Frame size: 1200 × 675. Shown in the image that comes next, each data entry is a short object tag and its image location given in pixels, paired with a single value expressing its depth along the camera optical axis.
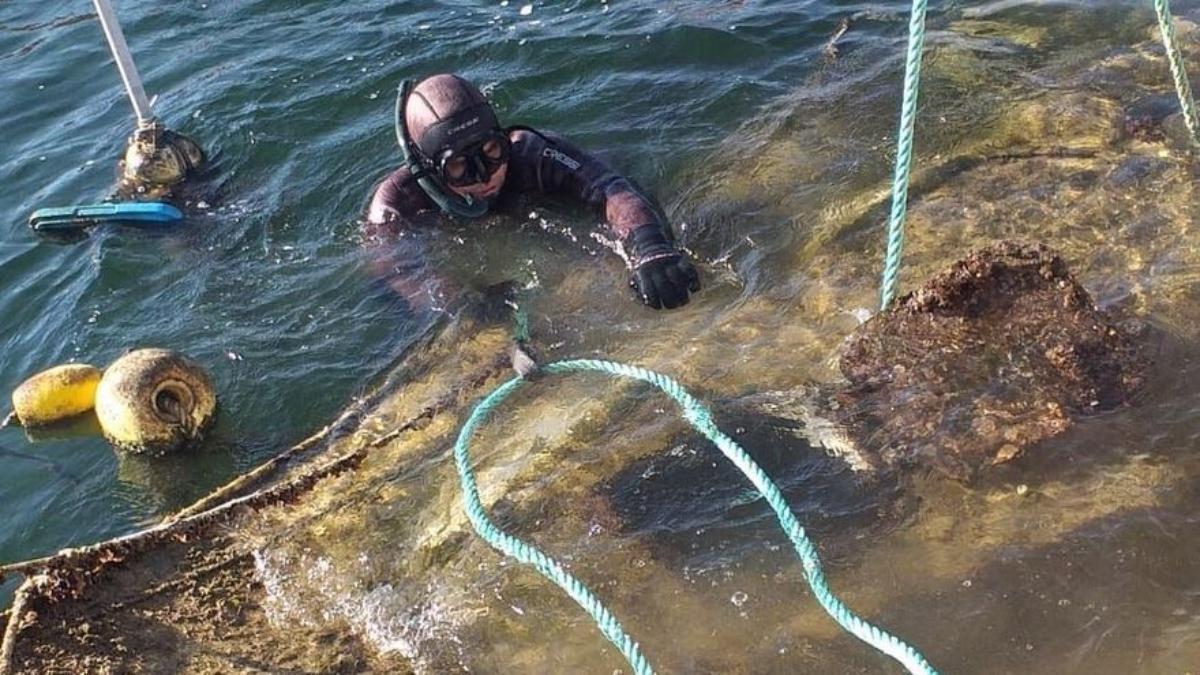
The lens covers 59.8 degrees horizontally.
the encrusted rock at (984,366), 2.78
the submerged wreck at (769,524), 2.40
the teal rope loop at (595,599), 2.10
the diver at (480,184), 4.13
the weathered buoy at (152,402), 3.63
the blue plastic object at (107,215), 5.15
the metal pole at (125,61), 5.12
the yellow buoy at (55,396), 3.99
